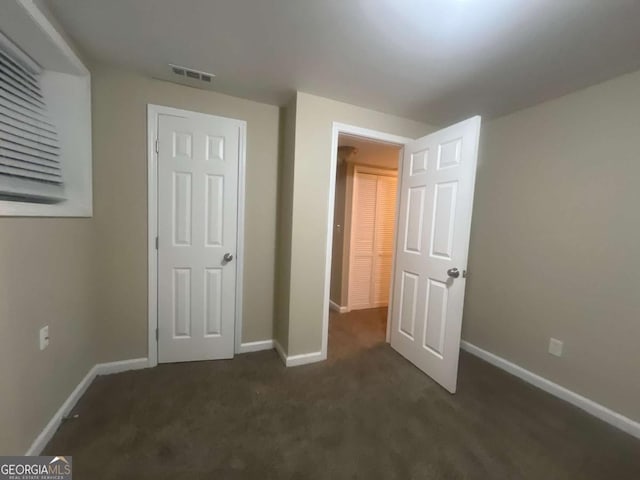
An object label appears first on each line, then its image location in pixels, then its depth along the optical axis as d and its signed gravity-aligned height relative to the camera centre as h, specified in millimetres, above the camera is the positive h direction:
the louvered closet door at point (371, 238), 3553 -208
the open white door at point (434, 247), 1802 -167
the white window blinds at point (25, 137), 1259 +375
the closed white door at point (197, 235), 1980 -169
